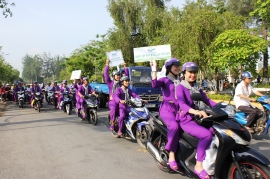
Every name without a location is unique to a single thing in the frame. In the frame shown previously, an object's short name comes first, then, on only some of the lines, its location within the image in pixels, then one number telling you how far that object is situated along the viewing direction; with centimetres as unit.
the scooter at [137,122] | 634
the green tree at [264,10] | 1644
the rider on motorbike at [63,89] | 1398
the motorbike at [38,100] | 1466
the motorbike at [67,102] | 1307
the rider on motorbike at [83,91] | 1032
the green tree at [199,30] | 1892
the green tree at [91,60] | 4171
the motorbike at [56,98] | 1587
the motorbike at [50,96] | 1853
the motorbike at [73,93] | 1440
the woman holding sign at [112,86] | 751
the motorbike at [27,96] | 1884
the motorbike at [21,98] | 1712
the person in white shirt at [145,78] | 1257
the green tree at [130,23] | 3412
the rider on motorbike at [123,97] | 704
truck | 1202
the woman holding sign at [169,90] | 430
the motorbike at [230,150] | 323
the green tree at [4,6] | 1770
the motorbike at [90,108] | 982
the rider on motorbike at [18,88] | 1849
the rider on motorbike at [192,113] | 358
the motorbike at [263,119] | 659
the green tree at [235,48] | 1579
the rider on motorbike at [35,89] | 1590
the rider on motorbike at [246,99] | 673
